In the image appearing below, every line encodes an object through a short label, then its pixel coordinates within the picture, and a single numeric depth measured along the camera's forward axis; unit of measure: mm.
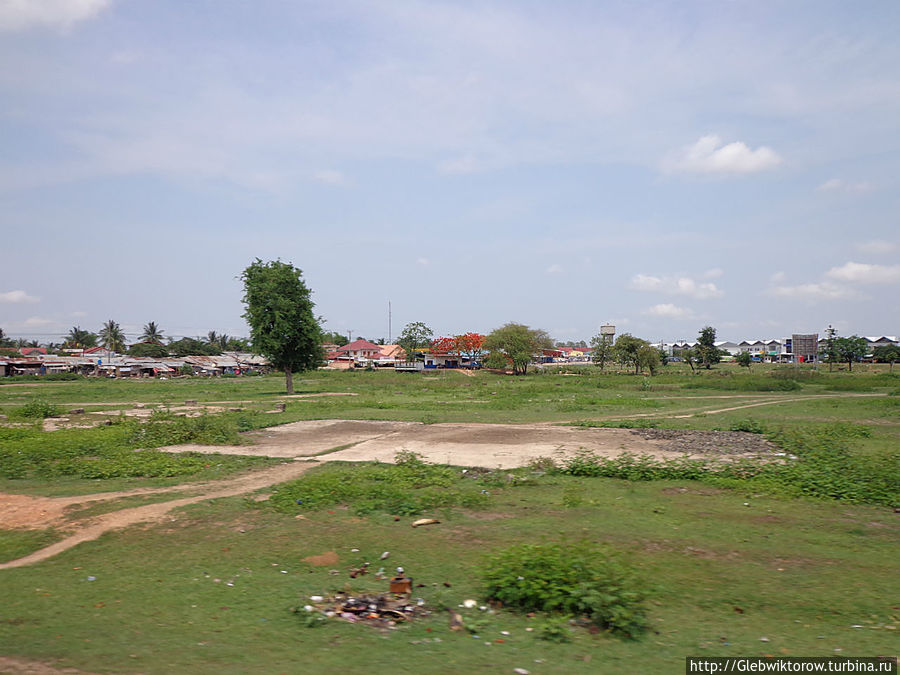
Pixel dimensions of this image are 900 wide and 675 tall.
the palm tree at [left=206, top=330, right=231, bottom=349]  141875
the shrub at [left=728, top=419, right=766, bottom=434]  20219
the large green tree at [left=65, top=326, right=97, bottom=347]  134250
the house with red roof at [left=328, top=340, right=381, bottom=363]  129250
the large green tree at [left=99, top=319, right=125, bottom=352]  109350
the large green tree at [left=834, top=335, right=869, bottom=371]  86188
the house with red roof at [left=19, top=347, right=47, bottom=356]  113675
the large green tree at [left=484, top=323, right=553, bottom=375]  84000
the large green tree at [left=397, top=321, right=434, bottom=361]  111000
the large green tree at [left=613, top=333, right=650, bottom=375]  72938
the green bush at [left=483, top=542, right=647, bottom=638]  5680
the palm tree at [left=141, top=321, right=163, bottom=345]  125831
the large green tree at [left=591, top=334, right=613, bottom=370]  88700
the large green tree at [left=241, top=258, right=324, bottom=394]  41344
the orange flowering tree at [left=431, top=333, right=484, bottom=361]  99188
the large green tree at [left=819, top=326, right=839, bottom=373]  85862
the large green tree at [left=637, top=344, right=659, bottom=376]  71412
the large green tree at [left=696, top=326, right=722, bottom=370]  87375
